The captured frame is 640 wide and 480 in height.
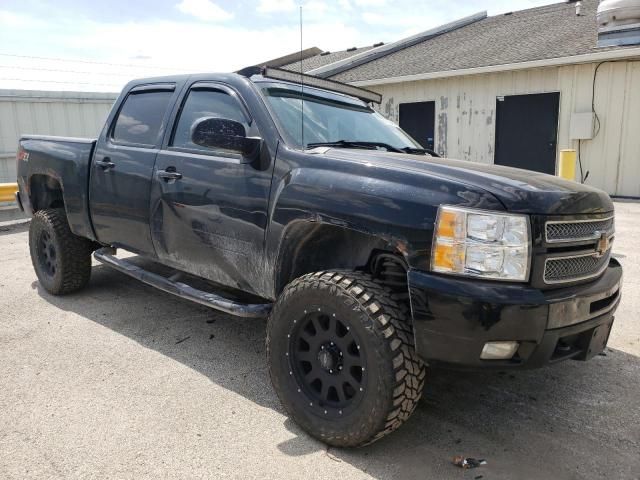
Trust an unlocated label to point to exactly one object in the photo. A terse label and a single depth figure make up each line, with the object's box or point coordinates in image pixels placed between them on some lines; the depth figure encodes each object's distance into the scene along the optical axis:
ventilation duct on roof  10.48
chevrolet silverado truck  2.38
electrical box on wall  11.57
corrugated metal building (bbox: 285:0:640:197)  11.38
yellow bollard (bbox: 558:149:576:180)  9.06
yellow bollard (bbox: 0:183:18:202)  9.19
